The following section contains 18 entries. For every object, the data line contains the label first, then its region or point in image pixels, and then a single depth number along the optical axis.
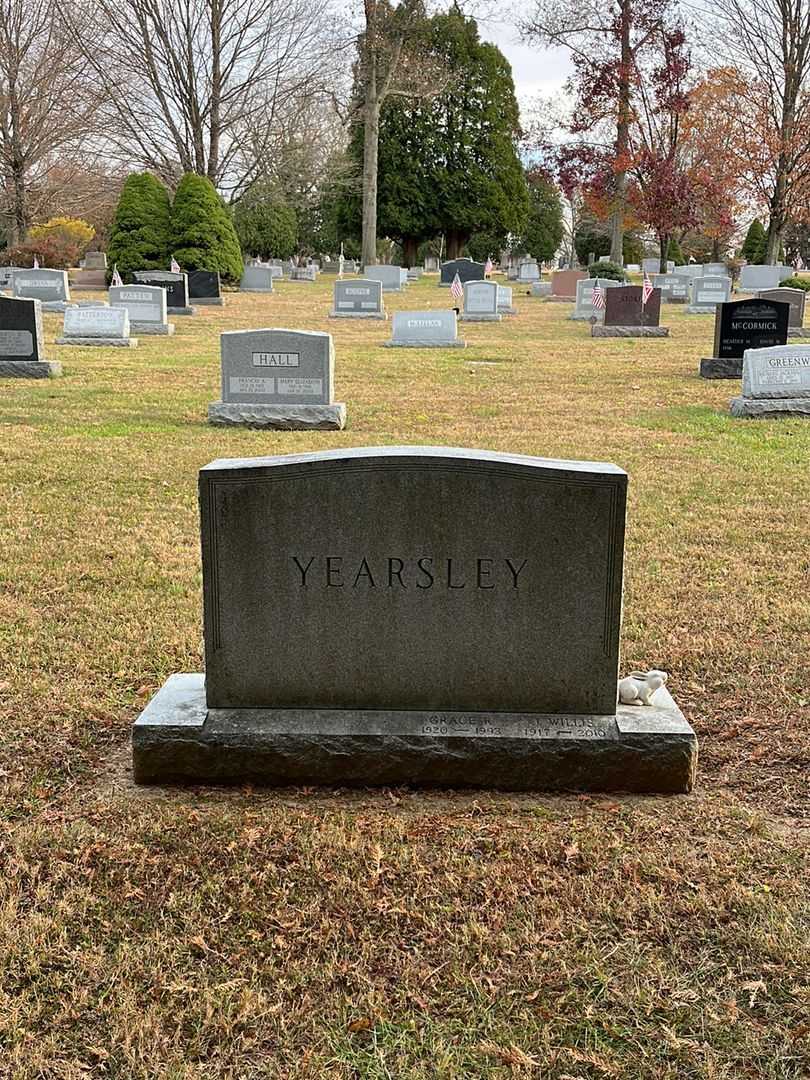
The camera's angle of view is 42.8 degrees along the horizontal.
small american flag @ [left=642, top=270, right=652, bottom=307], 21.38
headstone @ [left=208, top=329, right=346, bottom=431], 10.81
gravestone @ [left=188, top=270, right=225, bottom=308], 28.36
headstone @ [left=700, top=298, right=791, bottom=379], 14.80
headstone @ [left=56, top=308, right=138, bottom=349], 18.34
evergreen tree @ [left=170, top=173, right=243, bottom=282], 30.03
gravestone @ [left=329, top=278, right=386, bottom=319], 25.62
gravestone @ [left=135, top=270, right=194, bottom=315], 25.67
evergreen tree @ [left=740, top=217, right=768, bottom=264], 44.94
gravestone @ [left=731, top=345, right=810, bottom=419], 11.70
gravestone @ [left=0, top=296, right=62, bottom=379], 14.33
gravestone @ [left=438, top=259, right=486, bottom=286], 36.81
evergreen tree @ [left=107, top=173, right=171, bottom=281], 29.47
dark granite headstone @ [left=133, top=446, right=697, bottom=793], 3.47
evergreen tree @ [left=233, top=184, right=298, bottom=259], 47.28
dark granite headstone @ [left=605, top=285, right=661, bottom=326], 21.92
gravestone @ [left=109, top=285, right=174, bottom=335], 20.58
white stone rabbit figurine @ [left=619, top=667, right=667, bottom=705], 3.69
